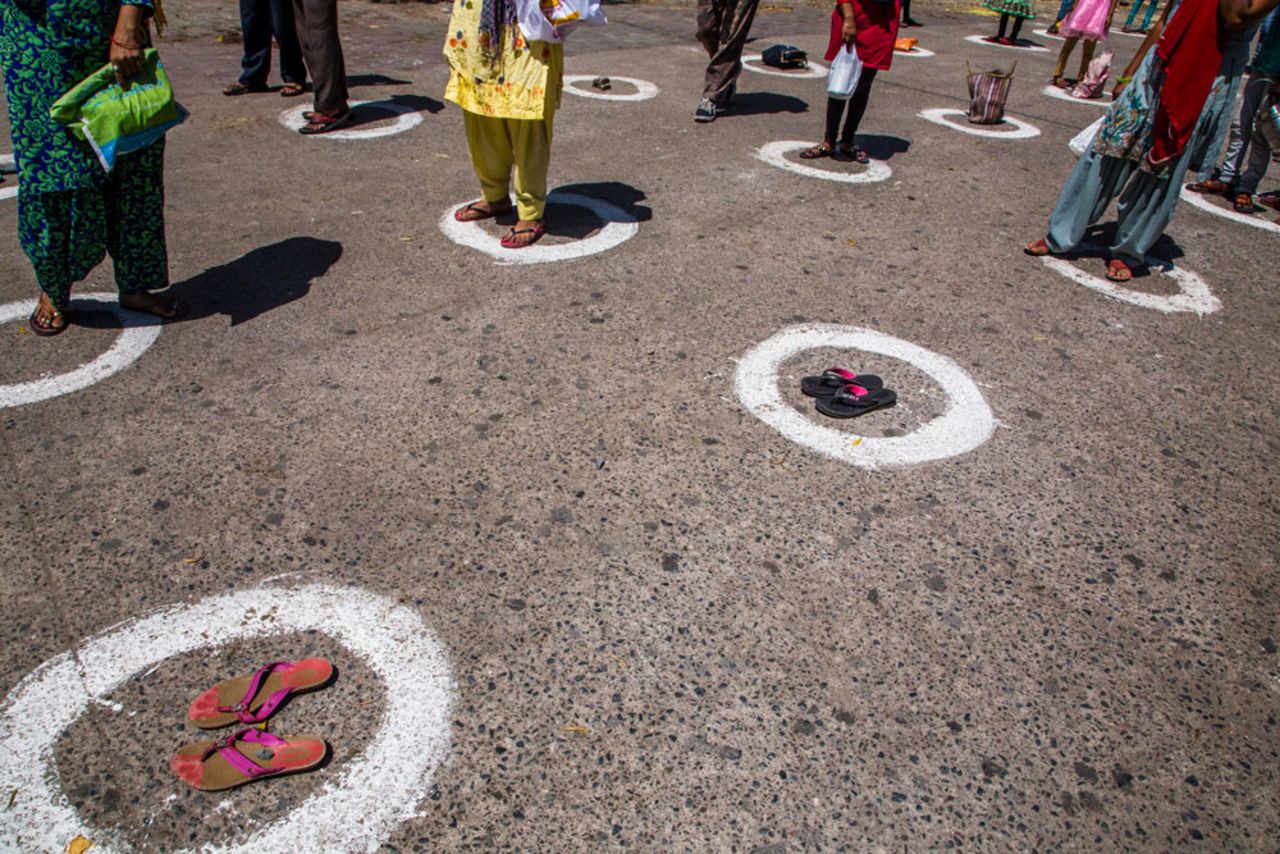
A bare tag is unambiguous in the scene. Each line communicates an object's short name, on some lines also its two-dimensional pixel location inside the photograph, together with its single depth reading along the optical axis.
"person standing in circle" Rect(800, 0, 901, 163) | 5.76
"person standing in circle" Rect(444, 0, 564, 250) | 4.20
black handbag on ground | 9.48
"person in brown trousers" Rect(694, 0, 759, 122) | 7.08
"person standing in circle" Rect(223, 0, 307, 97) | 7.05
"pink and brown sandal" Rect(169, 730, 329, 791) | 1.96
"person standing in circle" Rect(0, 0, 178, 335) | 3.22
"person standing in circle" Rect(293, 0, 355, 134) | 6.27
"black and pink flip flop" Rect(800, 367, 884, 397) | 3.48
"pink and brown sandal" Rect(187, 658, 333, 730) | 2.07
